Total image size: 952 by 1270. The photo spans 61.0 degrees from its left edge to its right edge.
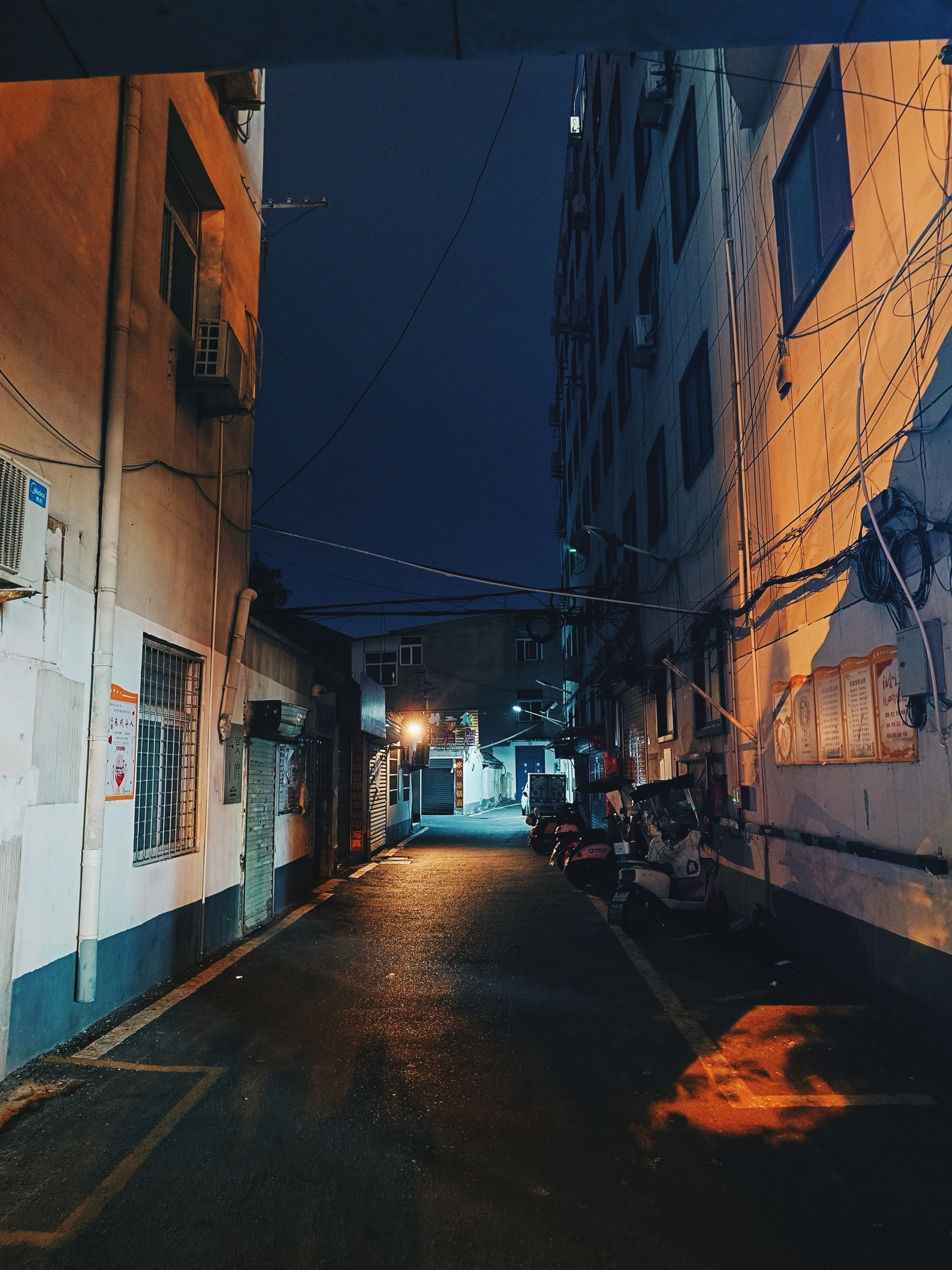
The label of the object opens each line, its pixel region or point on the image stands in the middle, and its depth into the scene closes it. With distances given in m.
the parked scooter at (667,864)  9.32
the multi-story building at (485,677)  44.06
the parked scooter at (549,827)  19.03
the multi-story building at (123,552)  5.25
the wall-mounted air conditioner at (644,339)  14.90
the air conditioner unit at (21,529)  4.66
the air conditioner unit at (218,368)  8.19
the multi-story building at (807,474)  5.56
